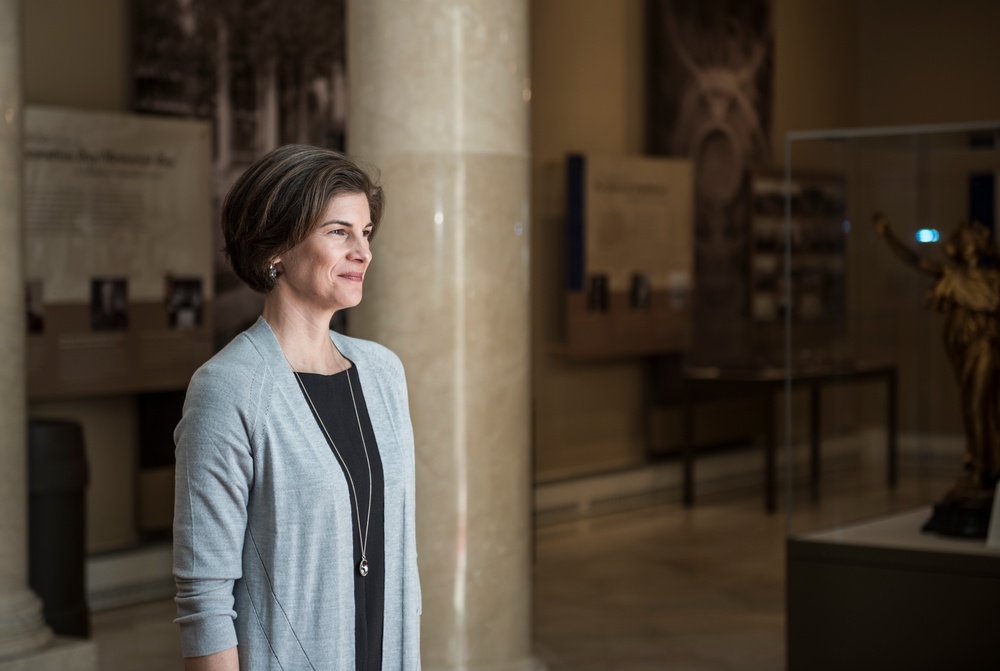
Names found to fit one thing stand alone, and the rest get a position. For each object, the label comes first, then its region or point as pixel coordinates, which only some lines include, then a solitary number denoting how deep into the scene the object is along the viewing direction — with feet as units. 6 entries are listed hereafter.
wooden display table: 34.83
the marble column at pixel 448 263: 16.05
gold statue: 17.97
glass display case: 17.71
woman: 7.17
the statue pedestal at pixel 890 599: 17.26
